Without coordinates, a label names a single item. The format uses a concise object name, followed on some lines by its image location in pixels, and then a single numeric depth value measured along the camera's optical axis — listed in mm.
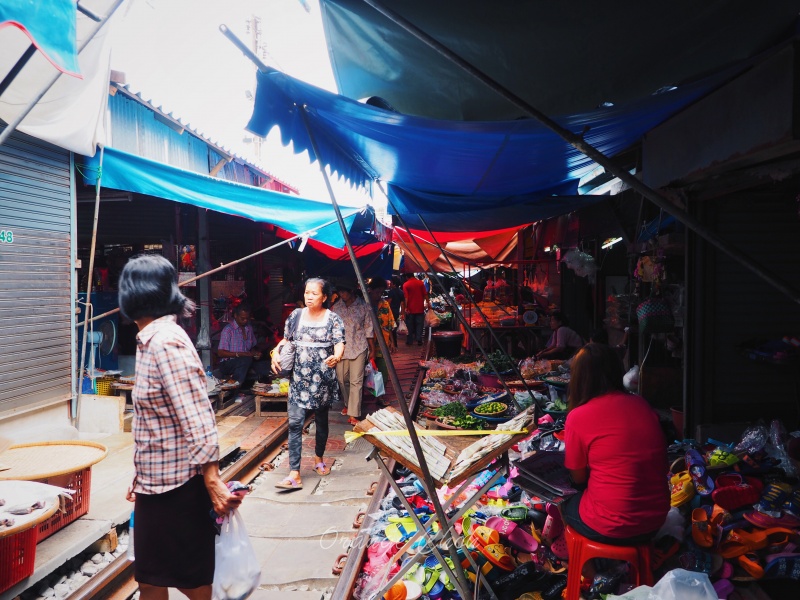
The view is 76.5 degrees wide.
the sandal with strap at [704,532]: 3322
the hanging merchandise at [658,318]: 5363
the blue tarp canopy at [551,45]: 2508
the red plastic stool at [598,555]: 2783
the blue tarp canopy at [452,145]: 3145
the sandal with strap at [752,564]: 3174
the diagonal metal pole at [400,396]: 2570
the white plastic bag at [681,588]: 2010
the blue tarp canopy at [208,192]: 5848
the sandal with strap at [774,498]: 3555
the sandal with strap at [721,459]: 4082
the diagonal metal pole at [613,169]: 1659
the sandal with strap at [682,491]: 3758
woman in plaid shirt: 2502
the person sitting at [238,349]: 9148
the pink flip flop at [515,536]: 3615
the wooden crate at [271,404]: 8172
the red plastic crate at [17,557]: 3090
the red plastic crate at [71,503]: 3857
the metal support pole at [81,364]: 6031
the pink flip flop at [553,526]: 3629
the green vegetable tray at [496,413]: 6248
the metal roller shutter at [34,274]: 5298
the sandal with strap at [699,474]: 3841
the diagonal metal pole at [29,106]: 2400
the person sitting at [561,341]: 9016
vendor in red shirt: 2750
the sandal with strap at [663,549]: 3176
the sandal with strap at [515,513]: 3945
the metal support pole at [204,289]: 9055
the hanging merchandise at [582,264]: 8727
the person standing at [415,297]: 15352
